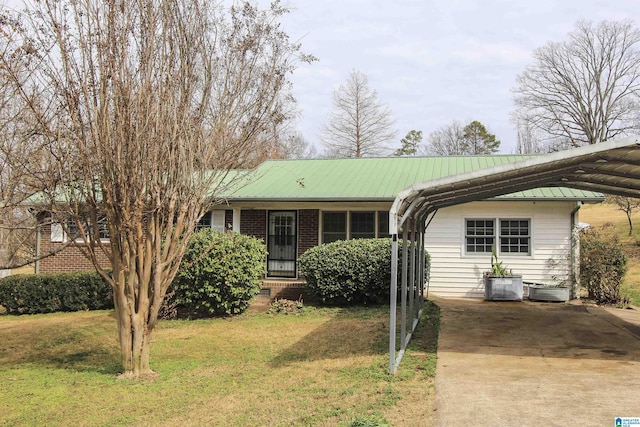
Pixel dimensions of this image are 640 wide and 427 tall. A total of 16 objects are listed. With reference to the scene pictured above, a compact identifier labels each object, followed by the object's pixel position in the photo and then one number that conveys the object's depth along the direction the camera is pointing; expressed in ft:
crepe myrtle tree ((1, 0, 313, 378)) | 22.12
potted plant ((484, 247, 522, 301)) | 45.60
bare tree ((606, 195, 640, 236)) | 90.22
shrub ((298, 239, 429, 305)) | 42.39
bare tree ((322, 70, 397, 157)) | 133.39
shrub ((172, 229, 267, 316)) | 40.11
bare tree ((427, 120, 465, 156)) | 163.32
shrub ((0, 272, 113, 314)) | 47.06
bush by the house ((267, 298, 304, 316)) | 42.45
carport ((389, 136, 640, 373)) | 22.45
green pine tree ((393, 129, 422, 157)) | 154.43
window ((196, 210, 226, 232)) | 53.16
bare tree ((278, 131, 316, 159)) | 141.08
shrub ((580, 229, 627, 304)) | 44.45
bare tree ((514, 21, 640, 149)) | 126.82
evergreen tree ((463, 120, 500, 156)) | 153.38
